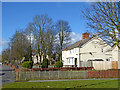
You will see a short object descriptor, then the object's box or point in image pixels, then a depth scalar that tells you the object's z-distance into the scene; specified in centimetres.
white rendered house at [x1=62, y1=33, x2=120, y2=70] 4197
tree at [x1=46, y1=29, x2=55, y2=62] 4532
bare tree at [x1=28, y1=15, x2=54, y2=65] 4491
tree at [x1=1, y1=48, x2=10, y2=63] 7818
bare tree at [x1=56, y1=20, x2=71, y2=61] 5306
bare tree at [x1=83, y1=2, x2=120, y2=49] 1762
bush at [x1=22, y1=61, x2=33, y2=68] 4192
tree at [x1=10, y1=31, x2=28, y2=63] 5442
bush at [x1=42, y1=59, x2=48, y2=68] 4105
